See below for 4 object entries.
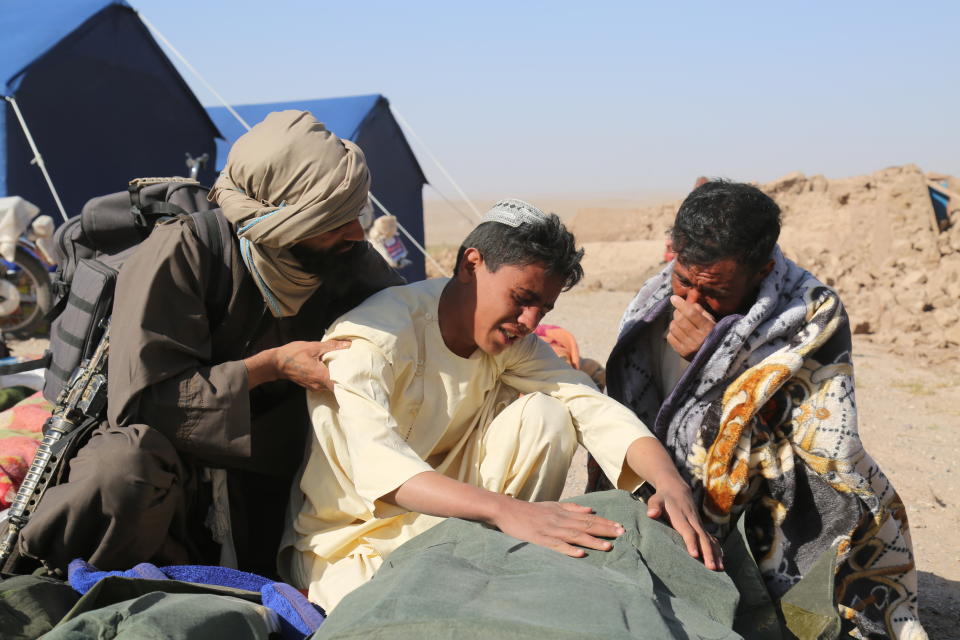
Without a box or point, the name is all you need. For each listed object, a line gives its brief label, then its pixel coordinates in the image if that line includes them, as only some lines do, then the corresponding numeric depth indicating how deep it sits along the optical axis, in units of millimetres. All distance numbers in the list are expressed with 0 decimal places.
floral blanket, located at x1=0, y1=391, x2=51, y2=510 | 2826
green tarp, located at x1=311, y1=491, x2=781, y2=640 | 1584
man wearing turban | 2361
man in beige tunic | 2373
